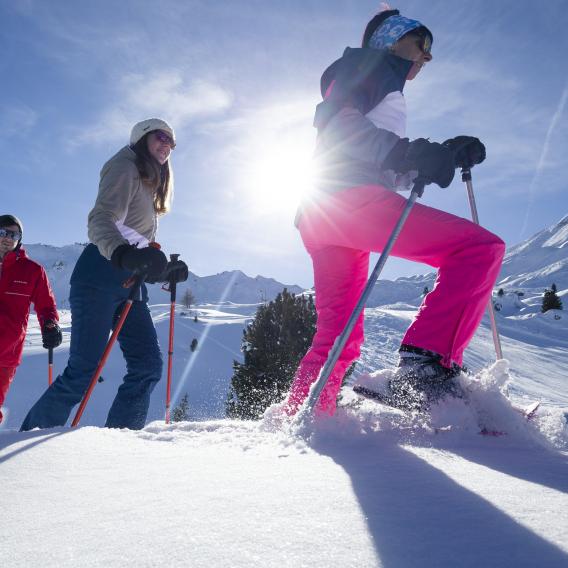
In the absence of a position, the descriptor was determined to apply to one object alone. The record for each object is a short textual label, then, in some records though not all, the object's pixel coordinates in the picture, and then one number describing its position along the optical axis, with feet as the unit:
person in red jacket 12.64
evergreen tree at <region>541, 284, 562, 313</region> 213.87
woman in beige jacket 9.09
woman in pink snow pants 7.42
